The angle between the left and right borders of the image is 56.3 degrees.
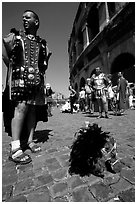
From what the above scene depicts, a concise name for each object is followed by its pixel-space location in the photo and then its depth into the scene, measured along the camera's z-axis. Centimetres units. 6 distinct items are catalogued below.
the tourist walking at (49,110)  945
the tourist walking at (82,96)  1138
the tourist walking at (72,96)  1006
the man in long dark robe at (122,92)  686
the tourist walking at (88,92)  920
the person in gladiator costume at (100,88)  594
